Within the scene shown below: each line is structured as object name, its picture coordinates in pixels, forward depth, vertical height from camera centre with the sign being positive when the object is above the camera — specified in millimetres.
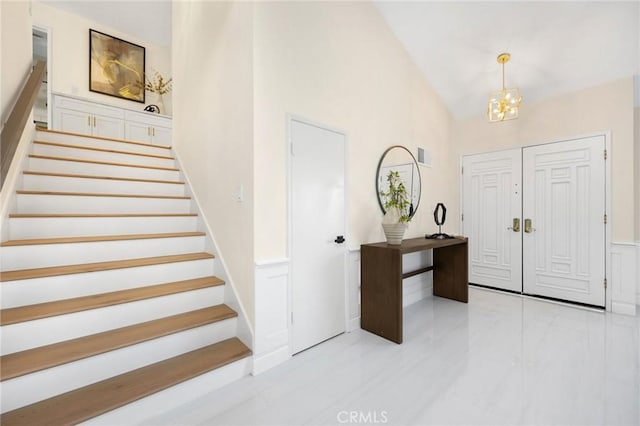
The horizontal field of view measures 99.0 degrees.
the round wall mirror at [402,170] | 3156 +524
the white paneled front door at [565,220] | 3357 -96
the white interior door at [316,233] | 2312 -190
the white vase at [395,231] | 2764 -189
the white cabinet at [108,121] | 3922 +1431
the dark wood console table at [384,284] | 2488 -695
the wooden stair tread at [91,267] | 1737 -394
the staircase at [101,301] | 1469 -589
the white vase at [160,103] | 5062 +2051
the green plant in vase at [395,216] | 2773 -36
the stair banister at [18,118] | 1495 +623
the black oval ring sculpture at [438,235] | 3518 -293
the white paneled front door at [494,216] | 3973 -55
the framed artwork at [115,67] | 4469 +2494
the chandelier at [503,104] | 3004 +1208
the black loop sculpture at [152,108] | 4803 +1845
